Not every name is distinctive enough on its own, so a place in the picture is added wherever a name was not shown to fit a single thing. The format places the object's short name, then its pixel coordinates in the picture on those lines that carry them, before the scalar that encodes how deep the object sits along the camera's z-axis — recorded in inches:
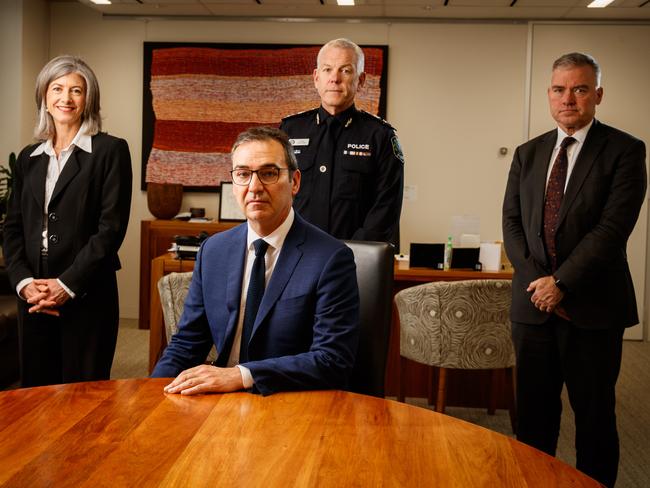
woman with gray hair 102.6
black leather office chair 75.8
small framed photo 242.1
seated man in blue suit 70.8
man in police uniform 114.6
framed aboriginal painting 244.4
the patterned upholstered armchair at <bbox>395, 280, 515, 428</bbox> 128.9
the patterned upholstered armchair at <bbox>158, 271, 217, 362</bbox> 124.2
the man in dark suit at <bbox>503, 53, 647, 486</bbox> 100.3
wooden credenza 231.8
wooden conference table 44.6
